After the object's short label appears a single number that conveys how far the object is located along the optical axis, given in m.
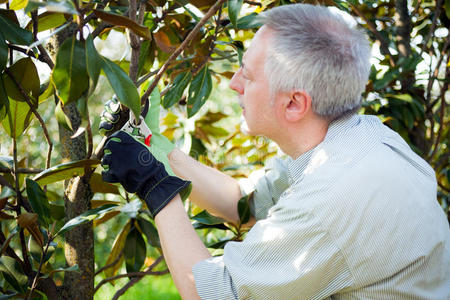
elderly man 1.37
